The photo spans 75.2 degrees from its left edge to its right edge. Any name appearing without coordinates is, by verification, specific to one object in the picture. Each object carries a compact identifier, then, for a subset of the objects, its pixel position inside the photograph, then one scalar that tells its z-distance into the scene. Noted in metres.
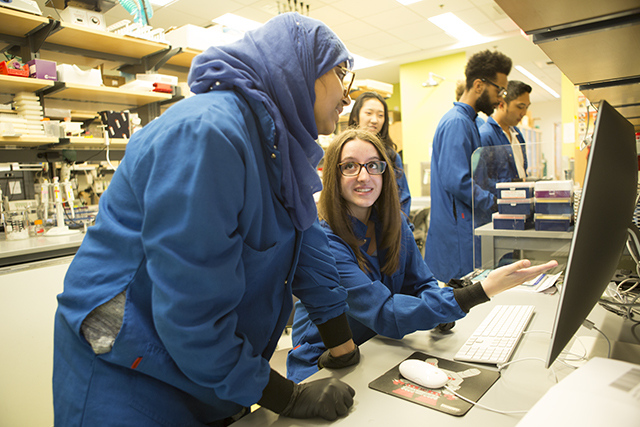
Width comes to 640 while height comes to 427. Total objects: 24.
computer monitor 0.59
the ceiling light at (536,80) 8.80
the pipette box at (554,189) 1.83
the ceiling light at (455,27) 5.85
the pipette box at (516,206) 1.91
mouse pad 0.79
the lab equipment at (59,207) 2.92
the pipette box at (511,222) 1.92
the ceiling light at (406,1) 5.20
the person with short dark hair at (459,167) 2.31
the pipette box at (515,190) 1.92
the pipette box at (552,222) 1.81
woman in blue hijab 0.61
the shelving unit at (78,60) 2.88
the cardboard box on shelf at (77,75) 3.07
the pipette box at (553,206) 1.82
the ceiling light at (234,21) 5.47
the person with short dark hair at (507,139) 2.16
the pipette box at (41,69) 2.88
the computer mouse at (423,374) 0.85
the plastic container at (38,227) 3.02
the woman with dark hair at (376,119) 2.64
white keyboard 0.98
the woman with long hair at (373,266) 1.09
